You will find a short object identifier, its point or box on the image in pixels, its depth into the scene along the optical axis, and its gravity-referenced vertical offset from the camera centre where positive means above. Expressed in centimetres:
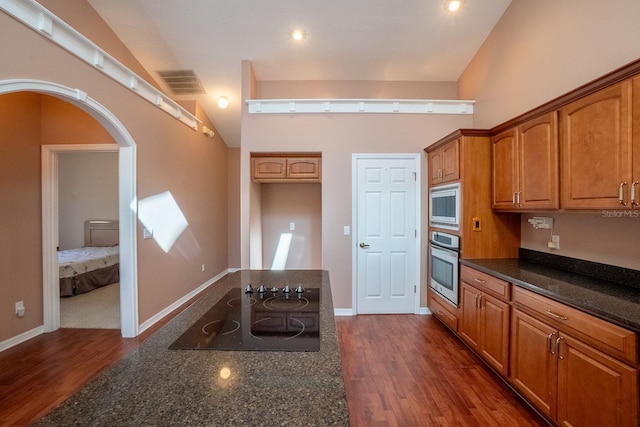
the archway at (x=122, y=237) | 314 -27
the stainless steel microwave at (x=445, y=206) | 305 +6
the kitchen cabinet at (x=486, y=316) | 225 -91
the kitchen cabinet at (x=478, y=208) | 294 +4
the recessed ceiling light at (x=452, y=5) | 304 +222
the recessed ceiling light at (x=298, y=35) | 337 +211
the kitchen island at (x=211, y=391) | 69 -50
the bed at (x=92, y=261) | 443 -80
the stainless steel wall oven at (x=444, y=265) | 304 -61
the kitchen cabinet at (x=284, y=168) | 383 +60
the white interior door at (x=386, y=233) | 380 -28
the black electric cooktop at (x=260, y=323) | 108 -50
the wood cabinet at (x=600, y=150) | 165 +39
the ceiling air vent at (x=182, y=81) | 406 +195
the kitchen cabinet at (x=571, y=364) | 139 -87
